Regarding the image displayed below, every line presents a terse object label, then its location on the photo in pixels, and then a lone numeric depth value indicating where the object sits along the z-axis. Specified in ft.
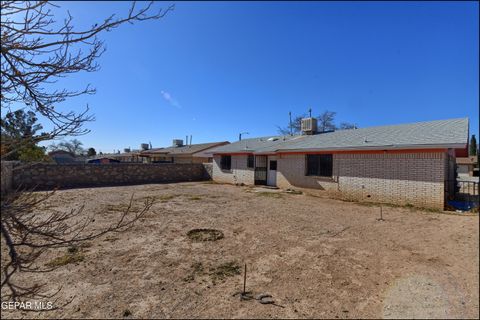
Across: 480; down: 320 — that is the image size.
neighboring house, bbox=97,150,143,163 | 137.91
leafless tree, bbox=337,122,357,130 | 132.40
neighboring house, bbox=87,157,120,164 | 92.84
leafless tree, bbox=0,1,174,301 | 5.47
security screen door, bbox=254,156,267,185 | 59.08
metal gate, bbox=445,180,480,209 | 32.79
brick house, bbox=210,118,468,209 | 31.68
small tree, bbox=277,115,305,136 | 121.29
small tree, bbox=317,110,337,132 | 131.03
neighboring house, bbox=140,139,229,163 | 100.53
